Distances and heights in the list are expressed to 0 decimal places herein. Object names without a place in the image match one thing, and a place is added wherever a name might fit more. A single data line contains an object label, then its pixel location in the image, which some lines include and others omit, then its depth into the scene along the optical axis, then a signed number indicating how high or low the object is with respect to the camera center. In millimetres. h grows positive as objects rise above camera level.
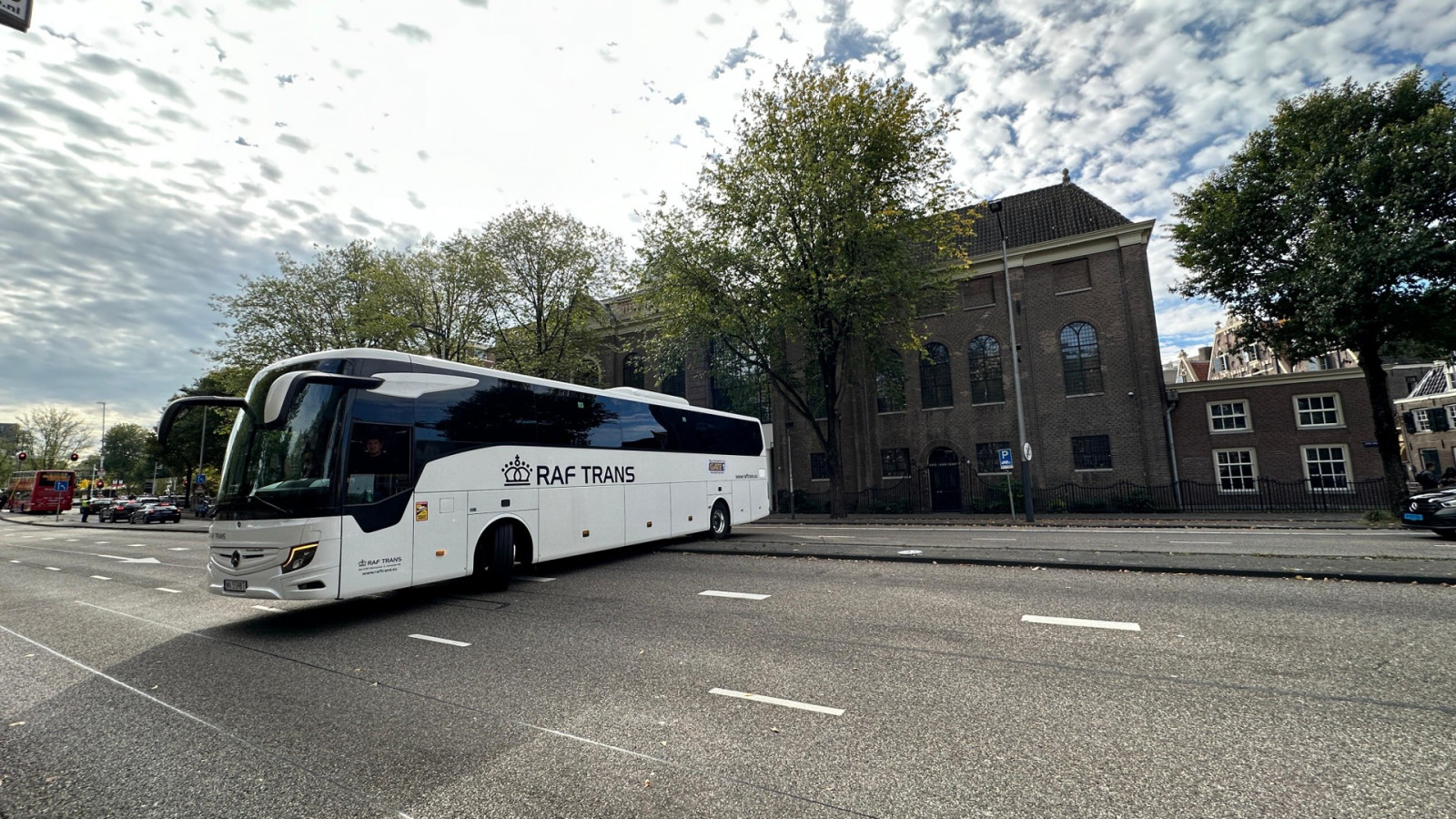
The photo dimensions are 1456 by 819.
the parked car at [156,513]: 37250 -1070
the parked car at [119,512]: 39406 -952
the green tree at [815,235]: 22125 +9043
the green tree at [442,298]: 29828 +9374
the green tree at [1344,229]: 16797 +6739
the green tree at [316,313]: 30250 +9064
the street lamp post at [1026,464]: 20844 -59
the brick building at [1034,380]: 26484 +3895
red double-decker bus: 49906 +783
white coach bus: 7324 +129
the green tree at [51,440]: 68125 +6772
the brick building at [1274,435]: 24312 +755
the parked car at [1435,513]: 12273 -1348
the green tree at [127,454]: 82400 +6021
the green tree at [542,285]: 30016 +9807
